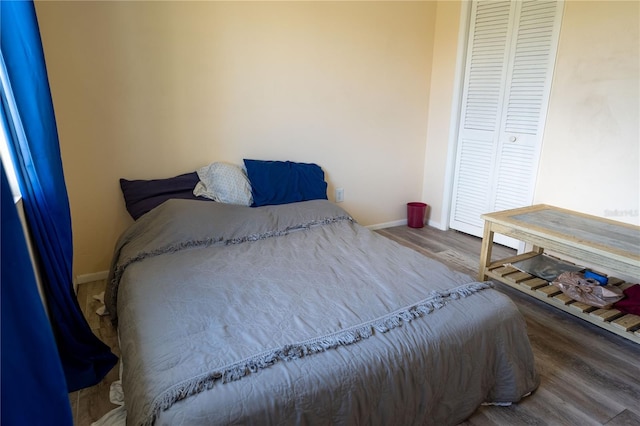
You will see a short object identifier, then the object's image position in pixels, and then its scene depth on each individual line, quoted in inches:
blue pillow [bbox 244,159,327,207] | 108.6
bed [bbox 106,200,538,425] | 46.1
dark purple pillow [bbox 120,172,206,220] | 96.9
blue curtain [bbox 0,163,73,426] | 30.7
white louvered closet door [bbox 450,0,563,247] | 111.9
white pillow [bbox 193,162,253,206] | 103.2
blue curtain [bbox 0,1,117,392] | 56.7
